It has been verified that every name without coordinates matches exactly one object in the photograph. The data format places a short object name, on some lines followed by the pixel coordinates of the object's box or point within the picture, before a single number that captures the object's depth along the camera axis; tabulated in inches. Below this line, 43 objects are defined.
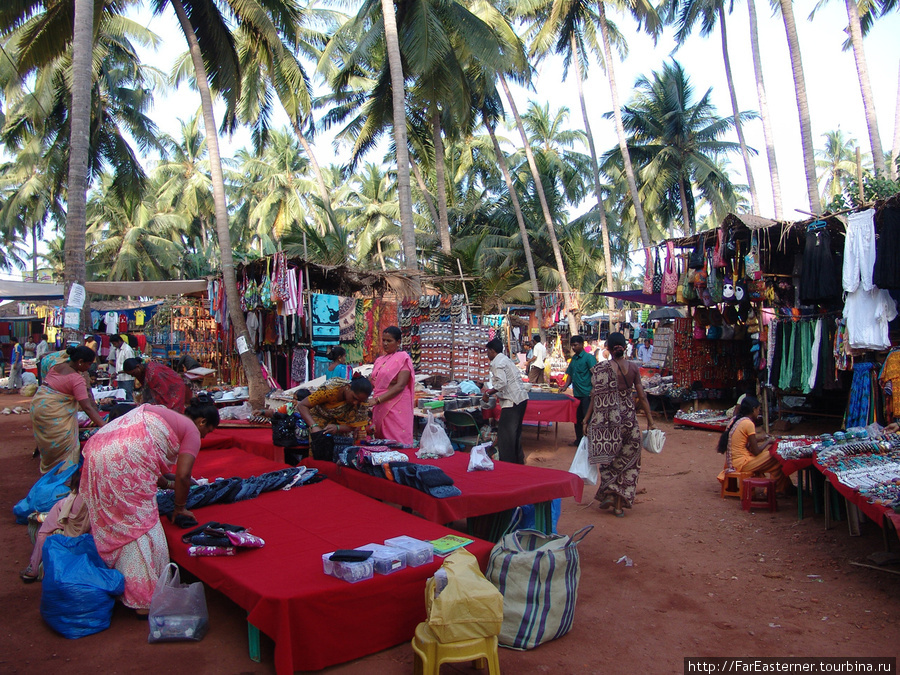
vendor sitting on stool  262.1
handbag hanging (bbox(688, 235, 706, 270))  420.8
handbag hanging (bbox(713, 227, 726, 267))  400.5
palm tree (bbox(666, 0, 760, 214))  764.6
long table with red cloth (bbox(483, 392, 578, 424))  369.1
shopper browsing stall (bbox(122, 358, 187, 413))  263.7
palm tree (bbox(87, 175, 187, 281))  1128.8
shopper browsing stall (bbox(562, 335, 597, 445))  346.3
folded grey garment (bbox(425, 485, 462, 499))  170.9
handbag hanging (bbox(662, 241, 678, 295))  452.1
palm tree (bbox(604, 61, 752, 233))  1041.5
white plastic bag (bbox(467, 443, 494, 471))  201.5
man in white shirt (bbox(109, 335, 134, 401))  517.3
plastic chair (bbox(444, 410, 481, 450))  332.5
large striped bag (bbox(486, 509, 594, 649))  138.5
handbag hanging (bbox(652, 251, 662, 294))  466.3
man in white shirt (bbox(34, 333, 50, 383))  725.3
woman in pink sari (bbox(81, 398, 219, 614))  148.6
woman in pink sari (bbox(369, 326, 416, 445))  226.4
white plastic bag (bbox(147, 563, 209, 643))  138.6
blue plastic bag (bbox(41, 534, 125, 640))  142.3
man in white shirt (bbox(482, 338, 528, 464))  265.6
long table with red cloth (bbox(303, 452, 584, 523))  171.0
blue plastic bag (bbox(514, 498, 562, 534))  192.9
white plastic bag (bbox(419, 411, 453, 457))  221.8
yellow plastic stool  116.3
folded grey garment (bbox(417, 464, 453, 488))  175.5
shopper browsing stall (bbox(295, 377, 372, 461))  225.8
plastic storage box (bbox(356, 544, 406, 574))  130.7
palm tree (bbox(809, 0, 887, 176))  569.4
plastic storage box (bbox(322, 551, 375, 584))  125.3
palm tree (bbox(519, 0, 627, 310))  858.1
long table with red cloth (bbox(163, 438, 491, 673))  119.0
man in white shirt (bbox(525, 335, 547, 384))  700.5
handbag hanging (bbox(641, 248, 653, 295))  471.2
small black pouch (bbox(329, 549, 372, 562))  127.8
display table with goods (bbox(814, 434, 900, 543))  161.6
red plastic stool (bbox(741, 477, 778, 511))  252.7
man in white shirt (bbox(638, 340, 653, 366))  802.2
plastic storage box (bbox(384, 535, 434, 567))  135.6
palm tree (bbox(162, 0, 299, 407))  446.3
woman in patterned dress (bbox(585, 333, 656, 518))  249.0
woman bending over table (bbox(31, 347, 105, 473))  255.9
